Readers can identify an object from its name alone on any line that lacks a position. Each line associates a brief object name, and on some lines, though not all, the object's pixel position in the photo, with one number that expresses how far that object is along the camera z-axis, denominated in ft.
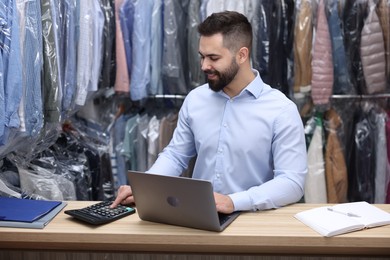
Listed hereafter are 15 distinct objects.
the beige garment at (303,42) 10.73
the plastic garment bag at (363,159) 11.10
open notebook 5.37
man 7.07
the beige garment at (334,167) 11.10
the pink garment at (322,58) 10.73
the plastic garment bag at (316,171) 11.09
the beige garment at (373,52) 10.60
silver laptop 5.18
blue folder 5.76
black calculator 5.66
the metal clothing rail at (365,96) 11.04
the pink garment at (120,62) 11.00
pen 5.68
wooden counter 5.30
